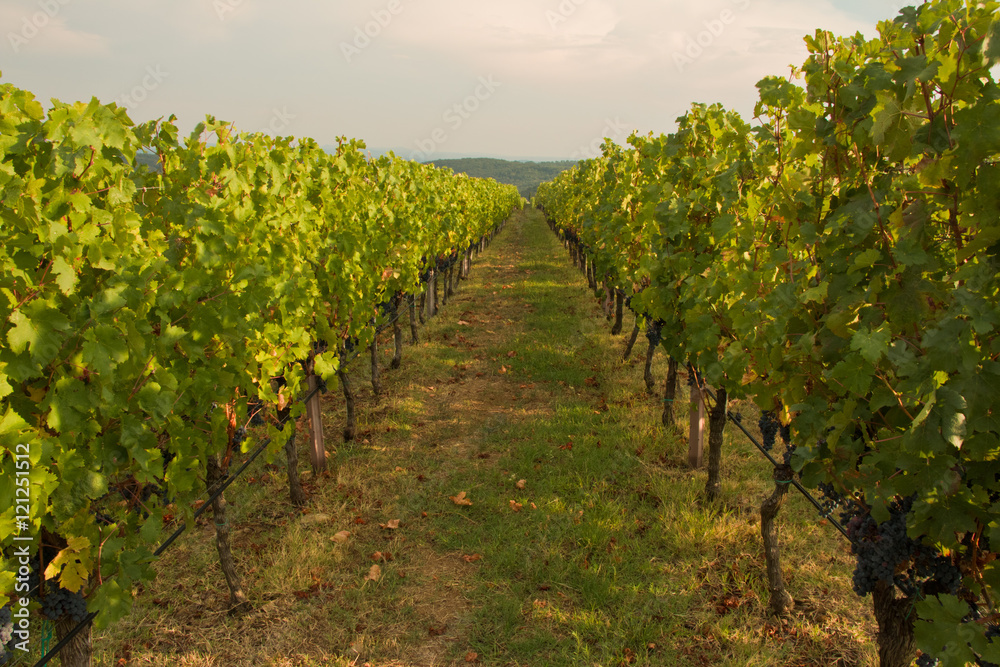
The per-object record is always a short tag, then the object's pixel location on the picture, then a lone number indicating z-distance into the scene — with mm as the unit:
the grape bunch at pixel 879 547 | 2696
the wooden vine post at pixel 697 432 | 6211
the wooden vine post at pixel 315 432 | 6363
